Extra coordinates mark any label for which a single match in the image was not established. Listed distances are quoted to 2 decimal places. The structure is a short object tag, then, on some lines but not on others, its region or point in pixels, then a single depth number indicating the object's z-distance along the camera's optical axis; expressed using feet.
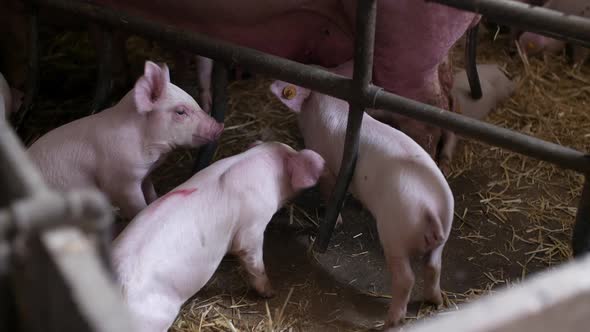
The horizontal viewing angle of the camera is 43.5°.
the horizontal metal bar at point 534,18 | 4.84
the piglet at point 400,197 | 5.73
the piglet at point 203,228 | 5.14
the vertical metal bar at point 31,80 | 7.91
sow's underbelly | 7.39
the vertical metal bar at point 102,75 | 7.80
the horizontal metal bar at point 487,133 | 5.44
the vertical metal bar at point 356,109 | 5.82
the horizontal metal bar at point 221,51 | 6.26
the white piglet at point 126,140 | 6.29
